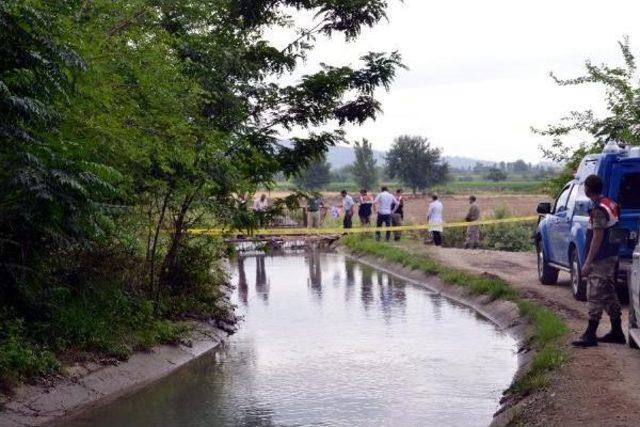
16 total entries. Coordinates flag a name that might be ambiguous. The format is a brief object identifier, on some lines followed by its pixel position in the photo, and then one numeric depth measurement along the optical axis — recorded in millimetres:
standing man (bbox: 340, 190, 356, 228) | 33931
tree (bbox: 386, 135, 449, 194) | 83250
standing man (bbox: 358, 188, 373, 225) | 34281
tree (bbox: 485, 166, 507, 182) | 130250
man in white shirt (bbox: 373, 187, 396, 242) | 31500
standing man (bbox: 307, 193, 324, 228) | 36375
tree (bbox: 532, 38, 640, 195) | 18844
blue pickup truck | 14117
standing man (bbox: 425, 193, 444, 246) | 29641
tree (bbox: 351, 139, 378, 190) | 94931
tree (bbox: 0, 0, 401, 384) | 9656
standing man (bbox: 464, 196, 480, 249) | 30078
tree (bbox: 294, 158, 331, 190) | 98312
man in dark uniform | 10555
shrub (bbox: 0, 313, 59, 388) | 10055
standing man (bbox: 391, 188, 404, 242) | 32938
